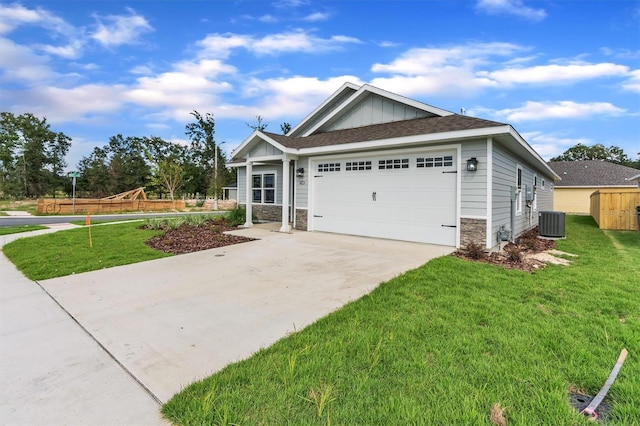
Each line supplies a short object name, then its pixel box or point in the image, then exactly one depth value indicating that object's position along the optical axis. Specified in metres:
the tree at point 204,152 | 41.44
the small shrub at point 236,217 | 12.52
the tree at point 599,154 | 48.78
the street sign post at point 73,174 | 18.86
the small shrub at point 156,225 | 11.37
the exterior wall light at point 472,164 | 7.25
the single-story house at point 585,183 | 25.44
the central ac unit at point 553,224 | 10.14
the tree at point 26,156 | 36.50
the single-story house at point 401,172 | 7.39
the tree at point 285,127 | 43.28
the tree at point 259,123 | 37.80
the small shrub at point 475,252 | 6.65
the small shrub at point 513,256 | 6.34
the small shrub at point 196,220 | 11.88
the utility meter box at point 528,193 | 10.78
